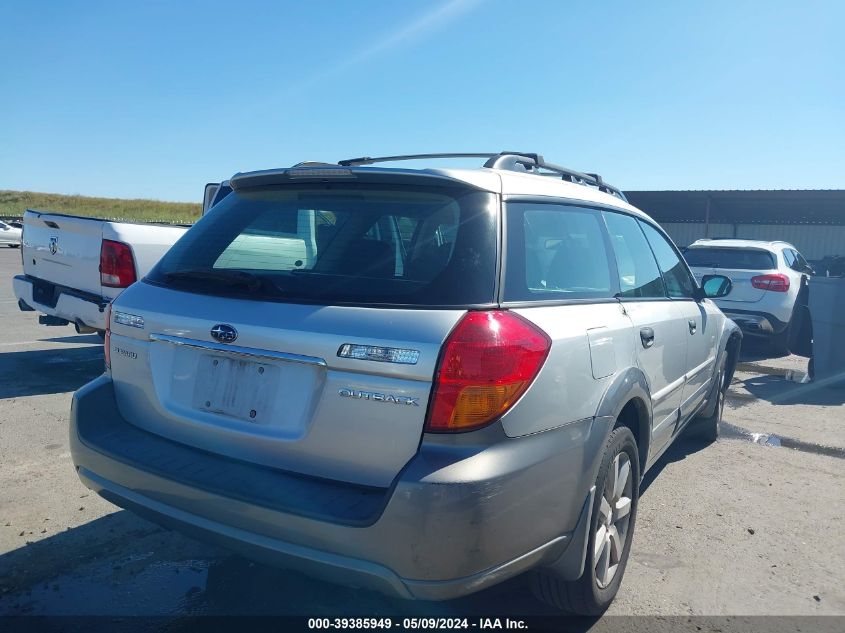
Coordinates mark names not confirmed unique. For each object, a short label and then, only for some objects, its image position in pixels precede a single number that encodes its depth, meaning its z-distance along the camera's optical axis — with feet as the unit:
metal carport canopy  69.00
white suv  31.07
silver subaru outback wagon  7.19
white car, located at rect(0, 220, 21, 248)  107.65
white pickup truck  20.56
